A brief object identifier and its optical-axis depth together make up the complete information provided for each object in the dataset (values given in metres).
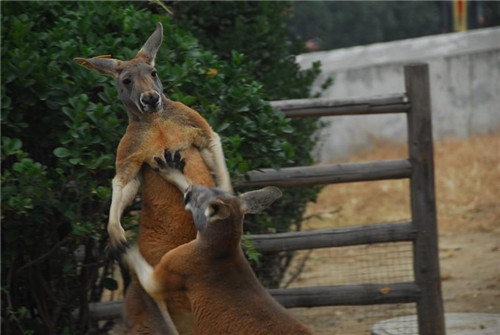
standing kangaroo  9.47
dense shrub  10.50
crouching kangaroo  8.98
